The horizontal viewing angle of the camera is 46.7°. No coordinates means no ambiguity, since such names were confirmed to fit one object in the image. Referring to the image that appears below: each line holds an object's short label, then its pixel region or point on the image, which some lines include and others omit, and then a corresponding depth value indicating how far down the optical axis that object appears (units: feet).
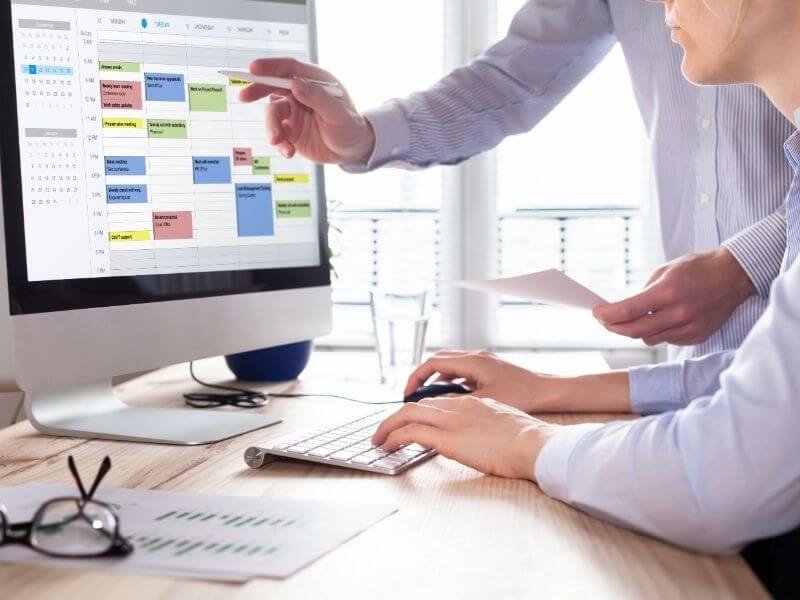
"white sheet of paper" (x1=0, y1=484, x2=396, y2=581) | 2.31
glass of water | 5.39
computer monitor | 3.67
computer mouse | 4.28
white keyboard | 3.31
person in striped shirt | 4.56
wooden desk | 2.19
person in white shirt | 2.38
